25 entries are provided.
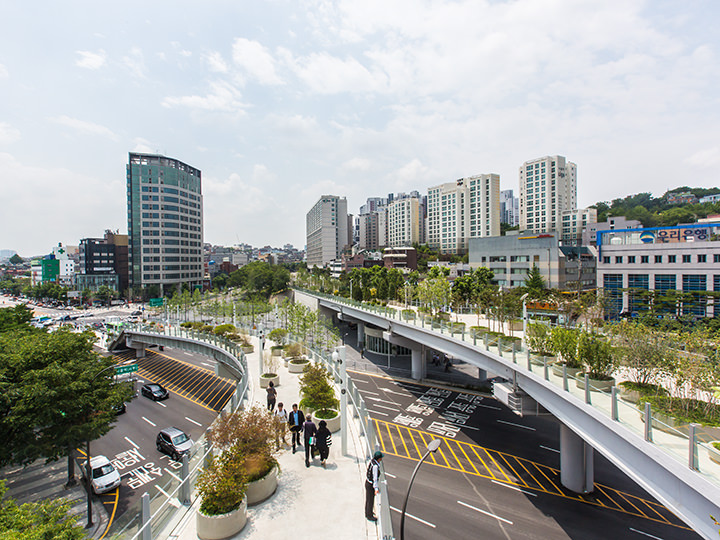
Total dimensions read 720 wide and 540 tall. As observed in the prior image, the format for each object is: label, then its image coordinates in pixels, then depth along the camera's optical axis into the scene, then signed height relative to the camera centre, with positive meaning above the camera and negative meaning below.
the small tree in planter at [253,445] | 8.55 -4.36
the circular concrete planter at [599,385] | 11.53 -3.99
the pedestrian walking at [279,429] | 9.50 -4.47
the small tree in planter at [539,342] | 16.25 -3.68
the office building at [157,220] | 88.44 +12.28
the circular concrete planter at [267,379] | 19.34 -6.18
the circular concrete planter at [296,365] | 22.50 -6.23
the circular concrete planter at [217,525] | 7.14 -5.21
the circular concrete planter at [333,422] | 12.22 -5.41
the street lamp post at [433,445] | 8.28 -4.26
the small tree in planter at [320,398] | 12.58 -5.01
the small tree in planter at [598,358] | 13.82 -3.70
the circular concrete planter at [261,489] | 8.55 -5.40
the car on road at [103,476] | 18.38 -10.90
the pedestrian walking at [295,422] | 11.38 -5.01
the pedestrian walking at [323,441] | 9.95 -4.87
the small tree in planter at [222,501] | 7.17 -4.83
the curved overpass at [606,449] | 7.84 -5.36
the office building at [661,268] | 39.00 -0.49
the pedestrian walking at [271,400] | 13.91 -5.19
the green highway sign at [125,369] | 21.54 -6.78
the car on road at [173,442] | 21.31 -10.70
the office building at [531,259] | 57.31 +0.98
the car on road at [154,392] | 31.73 -11.18
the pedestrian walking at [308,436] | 10.05 -4.83
